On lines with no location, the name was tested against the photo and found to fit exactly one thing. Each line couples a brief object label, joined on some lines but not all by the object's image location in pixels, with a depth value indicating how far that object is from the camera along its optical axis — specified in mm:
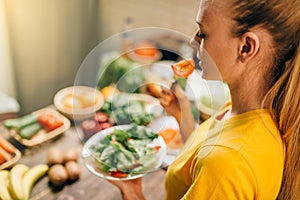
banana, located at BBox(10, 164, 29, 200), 802
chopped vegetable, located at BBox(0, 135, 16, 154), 869
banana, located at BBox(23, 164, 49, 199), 815
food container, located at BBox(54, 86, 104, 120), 753
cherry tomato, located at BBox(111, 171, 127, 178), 753
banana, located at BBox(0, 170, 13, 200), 810
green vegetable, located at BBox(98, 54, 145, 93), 692
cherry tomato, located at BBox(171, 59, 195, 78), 653
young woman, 486
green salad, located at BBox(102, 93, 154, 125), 742
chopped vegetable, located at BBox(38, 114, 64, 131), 957
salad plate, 761
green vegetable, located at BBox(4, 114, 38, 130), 946
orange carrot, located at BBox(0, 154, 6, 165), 847
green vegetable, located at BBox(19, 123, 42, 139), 931
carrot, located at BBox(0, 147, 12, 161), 854
